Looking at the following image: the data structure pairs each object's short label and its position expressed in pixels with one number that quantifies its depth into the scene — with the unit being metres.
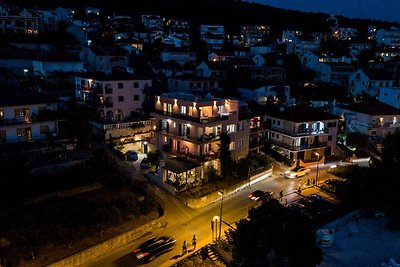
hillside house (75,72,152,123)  43.12
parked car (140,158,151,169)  35.59
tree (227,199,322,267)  20.09
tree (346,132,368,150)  46.66
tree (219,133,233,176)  35.19
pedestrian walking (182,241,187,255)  24.22
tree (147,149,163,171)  36.00
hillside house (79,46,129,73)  56.62
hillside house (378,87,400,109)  56.72
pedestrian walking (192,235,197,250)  24.67
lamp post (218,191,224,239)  26.40
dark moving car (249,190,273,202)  32.41
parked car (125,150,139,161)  37.31
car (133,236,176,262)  23.28
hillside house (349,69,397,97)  65.75
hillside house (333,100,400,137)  48.31
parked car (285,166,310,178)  38.94
